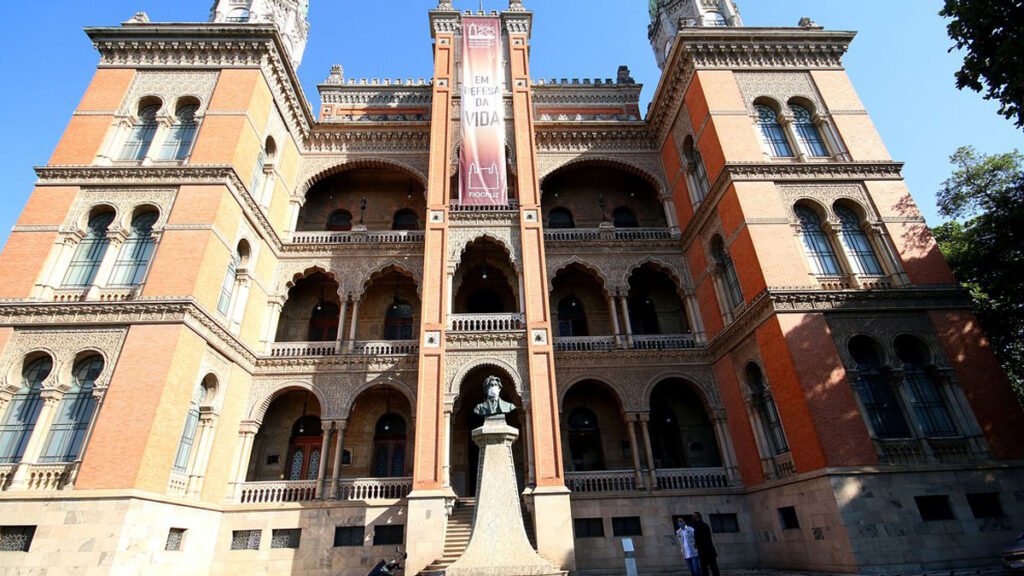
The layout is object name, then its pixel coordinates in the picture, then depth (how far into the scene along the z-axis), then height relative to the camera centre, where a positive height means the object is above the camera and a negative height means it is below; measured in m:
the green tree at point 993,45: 10.88 +9.99
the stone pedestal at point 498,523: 9.83 +0.82
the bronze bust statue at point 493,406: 12.09 +3.39
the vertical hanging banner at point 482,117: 18.73 +15.72
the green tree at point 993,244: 16.09 +8.52
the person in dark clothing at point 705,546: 10.50 +0.19
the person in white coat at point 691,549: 11.25 +0.16
